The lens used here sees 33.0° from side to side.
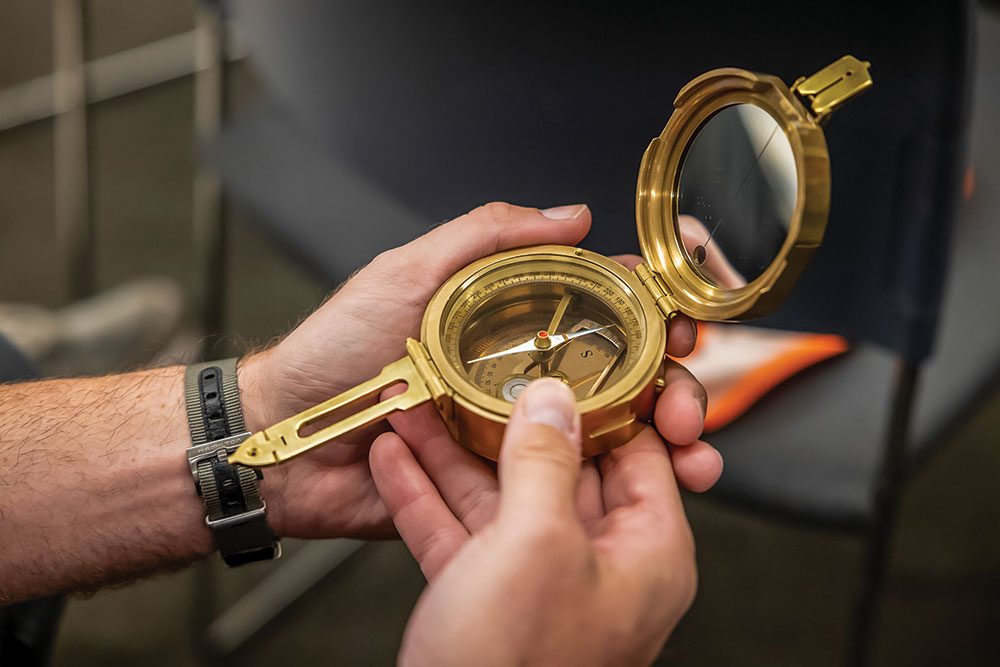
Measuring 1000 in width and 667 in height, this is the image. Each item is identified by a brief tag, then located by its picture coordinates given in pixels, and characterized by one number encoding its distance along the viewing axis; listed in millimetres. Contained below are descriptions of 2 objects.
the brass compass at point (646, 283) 484
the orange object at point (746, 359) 620
